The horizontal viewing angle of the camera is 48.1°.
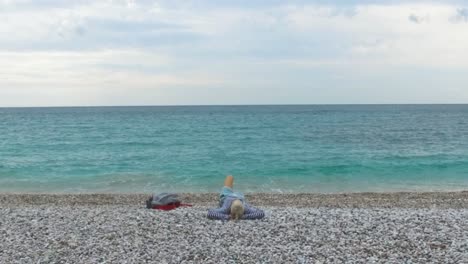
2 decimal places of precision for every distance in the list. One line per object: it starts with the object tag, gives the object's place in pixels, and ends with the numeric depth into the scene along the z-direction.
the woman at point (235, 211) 9.71
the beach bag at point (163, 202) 11.45
